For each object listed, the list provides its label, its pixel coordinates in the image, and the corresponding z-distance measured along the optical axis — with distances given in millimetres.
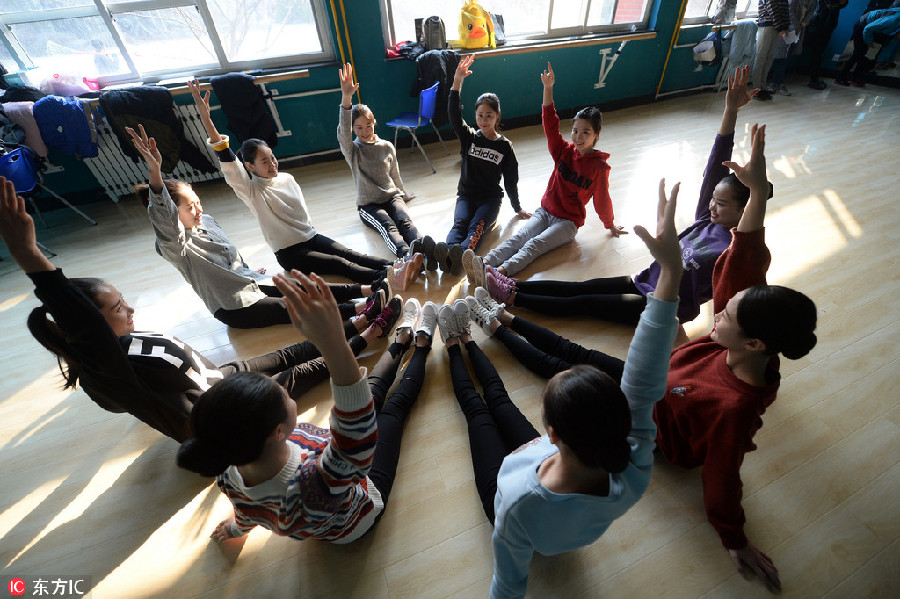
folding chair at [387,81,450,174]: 3469
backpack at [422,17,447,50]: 3676
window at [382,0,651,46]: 3781
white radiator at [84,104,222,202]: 3314
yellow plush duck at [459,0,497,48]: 3812
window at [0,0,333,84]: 3062
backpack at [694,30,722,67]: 4832
